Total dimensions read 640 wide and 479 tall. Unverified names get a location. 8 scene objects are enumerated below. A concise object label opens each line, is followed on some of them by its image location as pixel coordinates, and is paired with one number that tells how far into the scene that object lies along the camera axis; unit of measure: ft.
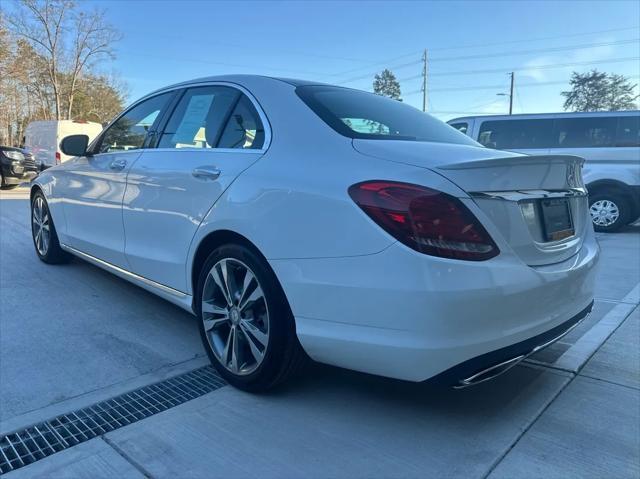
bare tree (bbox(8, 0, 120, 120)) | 101.71
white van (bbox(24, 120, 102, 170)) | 60.18
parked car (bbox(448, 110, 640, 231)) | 29.43
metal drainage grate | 6.82
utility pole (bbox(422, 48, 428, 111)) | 166.91
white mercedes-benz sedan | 6.33
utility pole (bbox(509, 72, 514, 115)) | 156.09
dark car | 47.65
